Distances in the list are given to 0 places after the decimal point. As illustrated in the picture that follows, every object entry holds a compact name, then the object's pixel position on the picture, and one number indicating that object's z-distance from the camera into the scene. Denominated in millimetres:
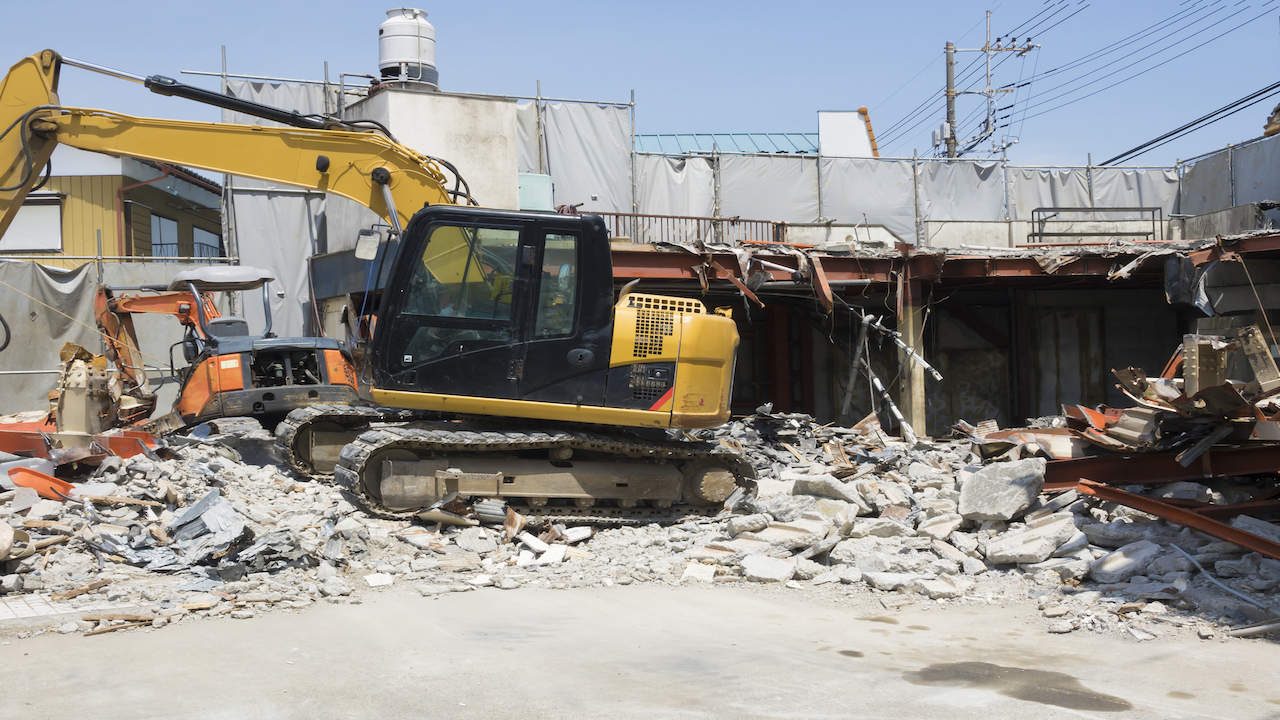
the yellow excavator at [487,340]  7996
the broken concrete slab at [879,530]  7703
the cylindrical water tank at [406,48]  20000
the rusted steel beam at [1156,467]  6750
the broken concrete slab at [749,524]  7840
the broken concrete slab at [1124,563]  6543
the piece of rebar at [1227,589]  5778
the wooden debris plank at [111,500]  7906
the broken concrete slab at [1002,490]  7676
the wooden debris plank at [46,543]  6680
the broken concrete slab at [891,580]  6742
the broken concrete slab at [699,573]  7121
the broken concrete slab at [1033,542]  6965
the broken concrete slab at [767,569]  7004
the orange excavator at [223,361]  11602
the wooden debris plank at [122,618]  5445
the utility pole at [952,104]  40062
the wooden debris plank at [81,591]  5977
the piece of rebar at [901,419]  14227
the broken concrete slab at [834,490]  8523
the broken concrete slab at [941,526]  7668
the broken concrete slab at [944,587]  6602
